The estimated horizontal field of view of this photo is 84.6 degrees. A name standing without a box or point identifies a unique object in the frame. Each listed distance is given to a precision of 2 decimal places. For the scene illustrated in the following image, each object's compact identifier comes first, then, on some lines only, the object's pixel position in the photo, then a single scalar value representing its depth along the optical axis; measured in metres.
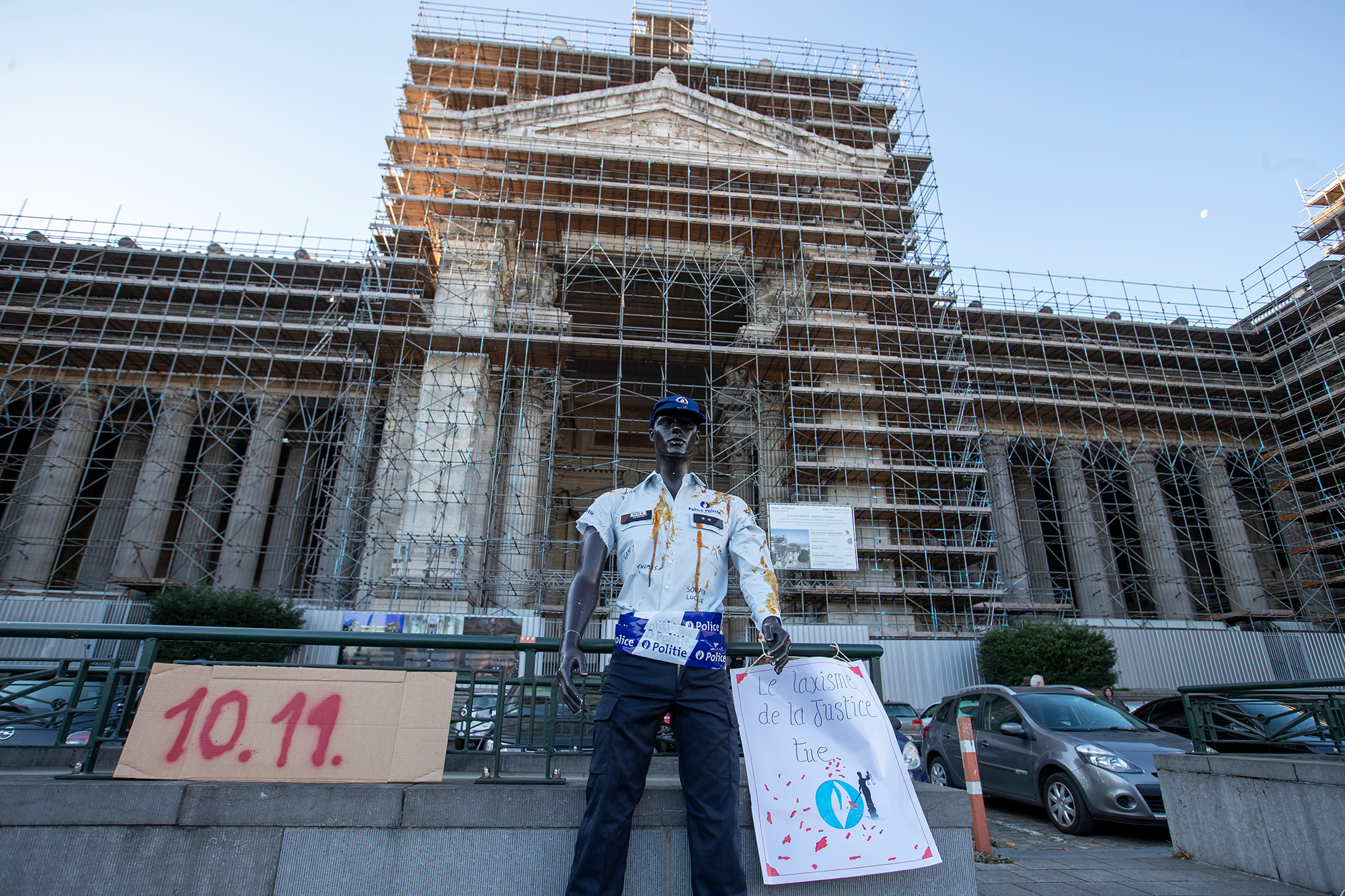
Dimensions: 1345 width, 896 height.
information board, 19.42
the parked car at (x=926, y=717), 12.18
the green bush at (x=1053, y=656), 17.72
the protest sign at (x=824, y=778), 3.34
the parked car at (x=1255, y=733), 5.36
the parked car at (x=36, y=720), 4.01
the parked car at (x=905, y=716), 14.47
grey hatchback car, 7.31
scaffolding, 21.44
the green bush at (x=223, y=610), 17.66
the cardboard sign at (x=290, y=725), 3.44
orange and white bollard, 6.36
